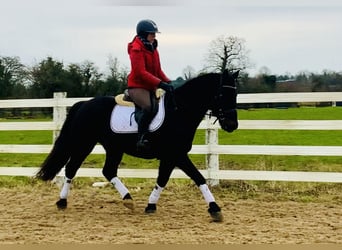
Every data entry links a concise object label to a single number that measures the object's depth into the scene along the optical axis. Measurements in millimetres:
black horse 6066
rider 6094
